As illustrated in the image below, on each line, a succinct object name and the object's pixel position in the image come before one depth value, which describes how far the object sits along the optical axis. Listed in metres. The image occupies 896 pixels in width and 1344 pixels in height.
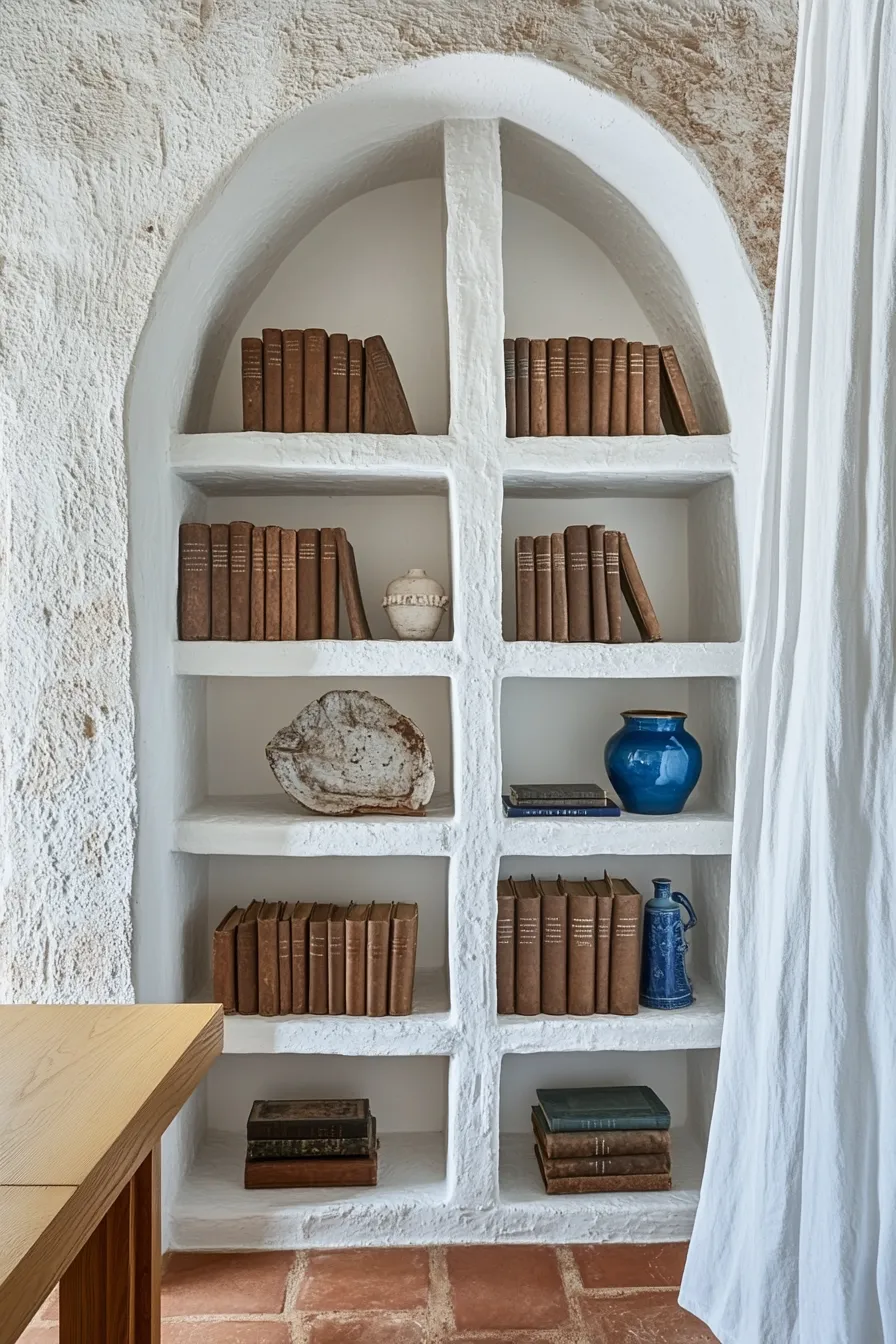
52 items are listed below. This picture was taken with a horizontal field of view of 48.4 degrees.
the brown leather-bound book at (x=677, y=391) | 2.38
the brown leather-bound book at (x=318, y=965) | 2.28
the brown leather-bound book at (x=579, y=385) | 2.36
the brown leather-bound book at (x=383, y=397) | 2.35
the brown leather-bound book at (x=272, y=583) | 2.31
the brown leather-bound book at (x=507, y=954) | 2.30
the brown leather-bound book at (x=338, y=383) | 2.35
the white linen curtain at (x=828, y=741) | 1.49
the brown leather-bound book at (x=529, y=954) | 2.30
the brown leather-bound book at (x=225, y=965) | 2.26
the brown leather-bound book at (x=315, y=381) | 2.35
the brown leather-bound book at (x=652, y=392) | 2.37
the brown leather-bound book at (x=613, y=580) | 2.34
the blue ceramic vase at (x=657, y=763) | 2.34
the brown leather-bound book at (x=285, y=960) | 2.28
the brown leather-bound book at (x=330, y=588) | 2.33
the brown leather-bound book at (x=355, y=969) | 2.27
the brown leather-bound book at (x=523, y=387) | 2.35
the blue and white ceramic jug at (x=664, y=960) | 2.33
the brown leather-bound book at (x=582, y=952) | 2.29
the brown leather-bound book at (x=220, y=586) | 2.32
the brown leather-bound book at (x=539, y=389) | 2.33
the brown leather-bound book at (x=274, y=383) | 2.35
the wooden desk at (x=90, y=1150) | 0.82
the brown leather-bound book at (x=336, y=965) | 2.28
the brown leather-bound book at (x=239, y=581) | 2.31
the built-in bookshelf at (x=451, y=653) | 2.20
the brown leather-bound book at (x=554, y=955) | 2.30
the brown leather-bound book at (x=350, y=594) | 2.35
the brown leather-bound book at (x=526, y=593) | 2.33
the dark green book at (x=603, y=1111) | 2.32
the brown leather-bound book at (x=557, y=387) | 2.35
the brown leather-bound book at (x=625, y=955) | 2.29
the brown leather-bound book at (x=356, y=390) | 2.36
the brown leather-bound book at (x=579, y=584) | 2.34
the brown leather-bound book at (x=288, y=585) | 2.30
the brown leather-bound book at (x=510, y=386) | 2.34
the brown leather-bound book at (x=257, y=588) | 2.31
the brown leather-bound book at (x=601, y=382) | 2.36
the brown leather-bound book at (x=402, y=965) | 2.28
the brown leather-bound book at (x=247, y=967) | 2.28
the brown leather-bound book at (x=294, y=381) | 2.34
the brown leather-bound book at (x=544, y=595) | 2.33
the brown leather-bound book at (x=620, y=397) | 2.36
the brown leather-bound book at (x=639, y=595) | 2.37
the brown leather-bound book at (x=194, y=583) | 2.31
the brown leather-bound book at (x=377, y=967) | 2.27
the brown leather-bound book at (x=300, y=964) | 2.28
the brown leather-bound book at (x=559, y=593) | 2.32
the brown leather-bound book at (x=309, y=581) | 2.33
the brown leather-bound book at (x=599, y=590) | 2.33
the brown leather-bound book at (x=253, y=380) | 2.34
